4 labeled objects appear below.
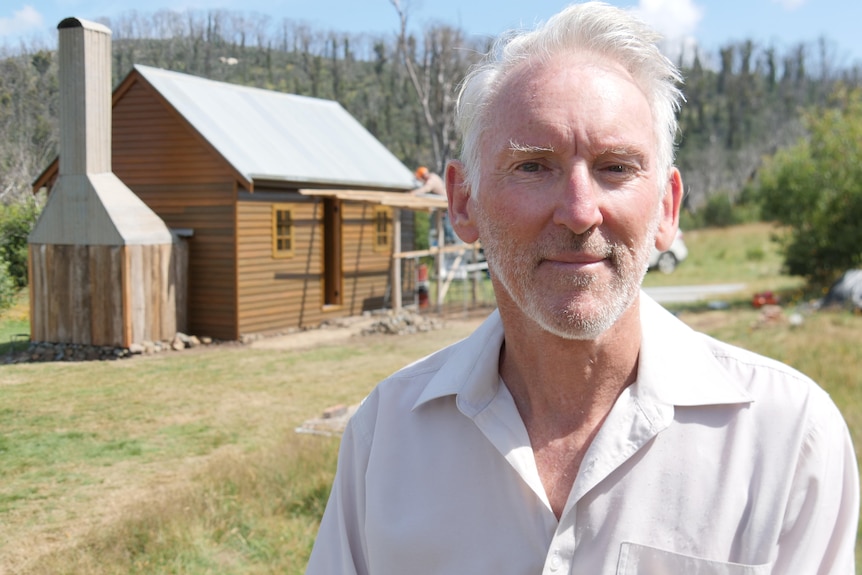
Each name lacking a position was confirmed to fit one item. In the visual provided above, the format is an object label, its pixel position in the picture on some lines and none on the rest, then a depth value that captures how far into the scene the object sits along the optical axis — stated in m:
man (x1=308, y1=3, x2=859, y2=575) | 1.60
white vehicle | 19.80
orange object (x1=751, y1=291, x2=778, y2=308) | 13.37
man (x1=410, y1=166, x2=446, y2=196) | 5.98
